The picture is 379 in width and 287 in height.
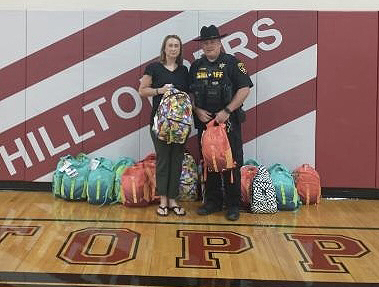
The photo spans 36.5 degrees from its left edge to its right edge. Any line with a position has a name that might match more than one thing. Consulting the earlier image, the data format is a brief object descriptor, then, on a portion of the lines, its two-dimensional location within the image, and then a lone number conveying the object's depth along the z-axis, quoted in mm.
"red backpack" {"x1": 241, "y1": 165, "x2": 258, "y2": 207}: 5039
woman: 4723
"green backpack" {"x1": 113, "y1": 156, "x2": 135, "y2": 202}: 5164
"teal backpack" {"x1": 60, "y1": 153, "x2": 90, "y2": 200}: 5227
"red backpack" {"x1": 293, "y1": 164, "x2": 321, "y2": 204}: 5254
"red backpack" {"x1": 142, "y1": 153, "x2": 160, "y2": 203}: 5117
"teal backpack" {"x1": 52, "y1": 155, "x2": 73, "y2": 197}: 5328
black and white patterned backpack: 4910
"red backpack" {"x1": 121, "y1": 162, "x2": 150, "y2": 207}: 5043
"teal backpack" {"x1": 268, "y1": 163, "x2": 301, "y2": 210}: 5035
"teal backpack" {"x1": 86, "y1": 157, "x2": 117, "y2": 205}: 5121
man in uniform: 4637
